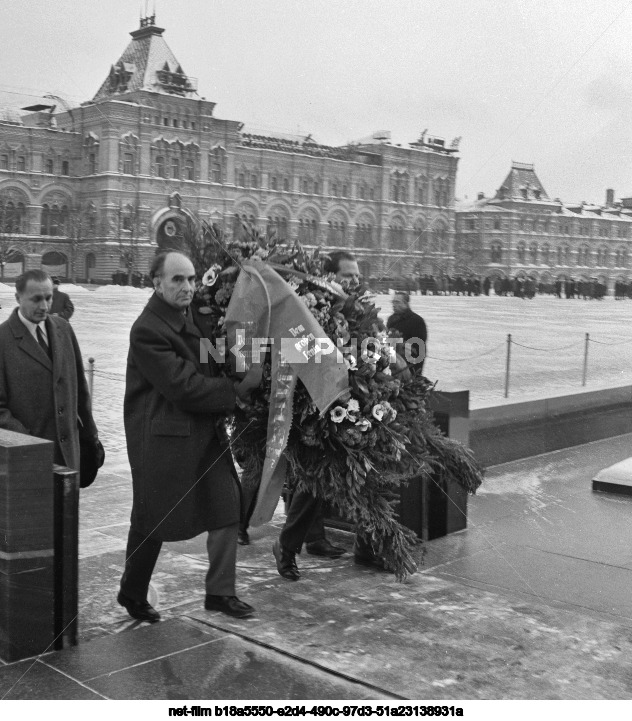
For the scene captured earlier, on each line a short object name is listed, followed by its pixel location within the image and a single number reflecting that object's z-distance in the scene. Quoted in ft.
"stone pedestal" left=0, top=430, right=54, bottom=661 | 10.93
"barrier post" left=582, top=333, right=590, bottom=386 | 37.50
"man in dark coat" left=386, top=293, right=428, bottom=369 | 22.59
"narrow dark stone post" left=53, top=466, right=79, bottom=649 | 11.46
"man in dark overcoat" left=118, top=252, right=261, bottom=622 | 12.07
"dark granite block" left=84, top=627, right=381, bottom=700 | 10.15
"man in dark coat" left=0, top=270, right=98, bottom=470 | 13.14
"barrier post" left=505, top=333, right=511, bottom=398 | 35.06
